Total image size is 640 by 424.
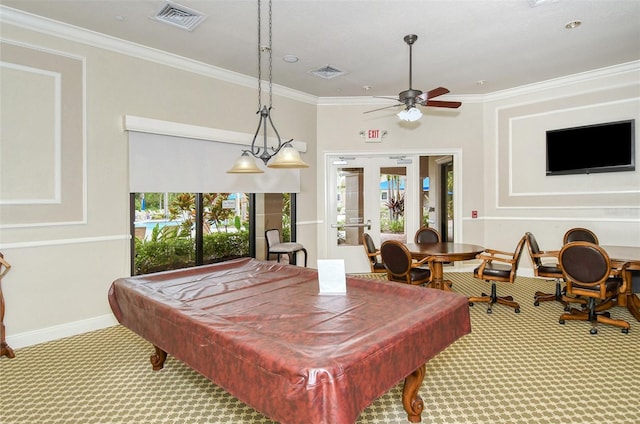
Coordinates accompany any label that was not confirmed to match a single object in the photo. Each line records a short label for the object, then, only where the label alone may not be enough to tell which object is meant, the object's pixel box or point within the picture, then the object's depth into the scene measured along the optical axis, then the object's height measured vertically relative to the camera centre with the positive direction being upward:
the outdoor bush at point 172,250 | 4.56 -0.56
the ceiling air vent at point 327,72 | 4.96 +1.90
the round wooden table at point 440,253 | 4.27 -0.53
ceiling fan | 3.86 +1.17
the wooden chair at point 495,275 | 4.17 -0.79
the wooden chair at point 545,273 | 4.35 -0.78
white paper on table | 2.41 -0.46
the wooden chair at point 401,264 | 4.12 -0.65
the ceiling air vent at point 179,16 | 3.41 +1.87
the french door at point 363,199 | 6.46 +0.16
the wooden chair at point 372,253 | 4.90 -0.62
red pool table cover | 1.28 -0.57
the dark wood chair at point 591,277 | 3.52 -0.70
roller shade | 4.18 +0.52
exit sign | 6.31 +1.26
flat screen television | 4.99 +0.86
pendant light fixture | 2.76 +0.37
